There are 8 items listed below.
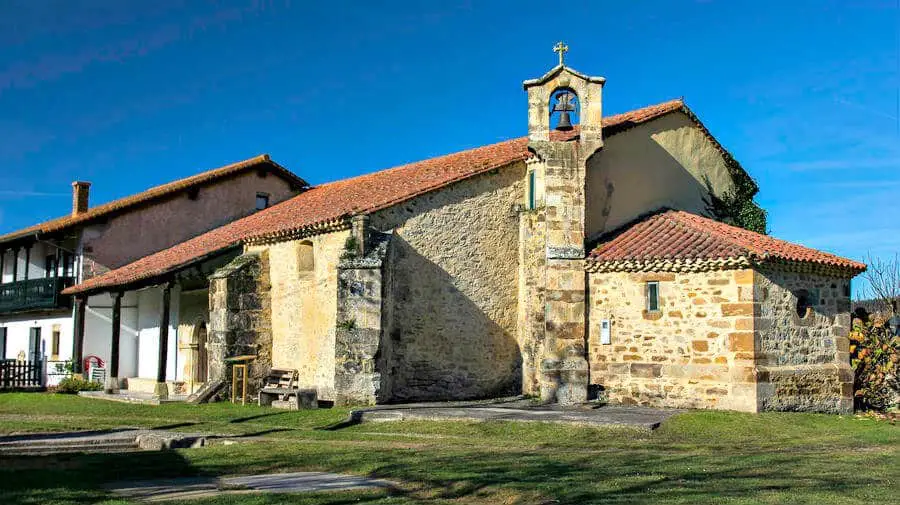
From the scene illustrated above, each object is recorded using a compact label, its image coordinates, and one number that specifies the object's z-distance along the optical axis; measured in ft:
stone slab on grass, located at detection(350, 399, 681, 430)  47.36
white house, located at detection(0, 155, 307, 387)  85.10
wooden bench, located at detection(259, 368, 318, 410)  57.88
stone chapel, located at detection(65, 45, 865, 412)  54.29
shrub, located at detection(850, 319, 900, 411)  57.36
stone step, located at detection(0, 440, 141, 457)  41.63
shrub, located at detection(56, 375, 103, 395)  79.77
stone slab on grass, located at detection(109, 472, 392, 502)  29.32
